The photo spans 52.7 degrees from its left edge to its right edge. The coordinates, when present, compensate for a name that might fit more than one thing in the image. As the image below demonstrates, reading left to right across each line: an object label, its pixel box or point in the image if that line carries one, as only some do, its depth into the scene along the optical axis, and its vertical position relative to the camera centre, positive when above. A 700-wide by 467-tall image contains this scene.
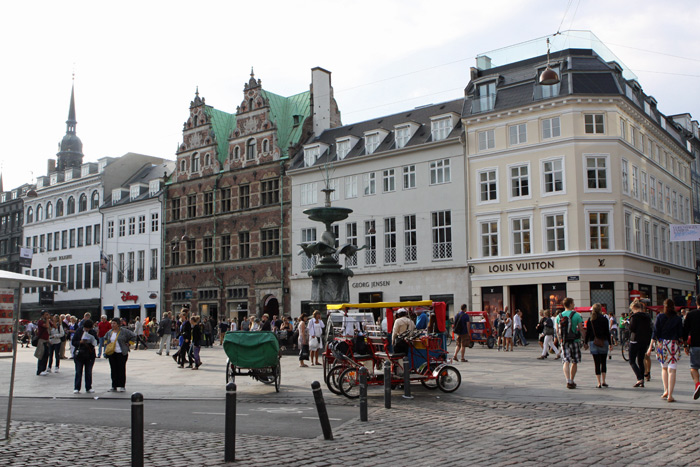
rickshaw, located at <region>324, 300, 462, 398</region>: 13.73 -1.43
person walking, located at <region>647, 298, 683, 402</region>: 12.00 -0.86
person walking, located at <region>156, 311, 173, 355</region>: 28.34 -1.35
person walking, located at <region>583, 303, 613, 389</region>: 13.83 -0.90
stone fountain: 25.09 +0.94
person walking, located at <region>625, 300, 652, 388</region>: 13.94 -0.88
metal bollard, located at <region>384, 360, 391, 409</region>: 11.70 -1.45
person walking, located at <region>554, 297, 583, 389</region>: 14.16 -0.99
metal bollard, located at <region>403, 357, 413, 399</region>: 13.06 -1.58
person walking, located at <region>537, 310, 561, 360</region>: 22.77 -1.38
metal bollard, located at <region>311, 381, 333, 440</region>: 8.79 -1.49
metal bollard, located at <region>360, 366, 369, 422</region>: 10.29 -1.47
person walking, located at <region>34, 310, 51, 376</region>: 19.58 -1.20
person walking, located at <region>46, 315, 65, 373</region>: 21.78 -1.32
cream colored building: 35.44 +5.46
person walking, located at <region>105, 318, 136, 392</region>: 15.45 -1.18
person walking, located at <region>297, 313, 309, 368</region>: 21.19 -1.42
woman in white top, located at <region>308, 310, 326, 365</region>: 21.00 -1.05
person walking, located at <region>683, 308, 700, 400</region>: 11.60 -0.74
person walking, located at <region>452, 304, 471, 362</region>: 21.27 -1.09
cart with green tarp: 15.30 -1.16
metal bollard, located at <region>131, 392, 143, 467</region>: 6.54 -1.23
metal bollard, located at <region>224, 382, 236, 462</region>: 7.72 -1.41
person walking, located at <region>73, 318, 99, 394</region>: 15.60 -1.32
